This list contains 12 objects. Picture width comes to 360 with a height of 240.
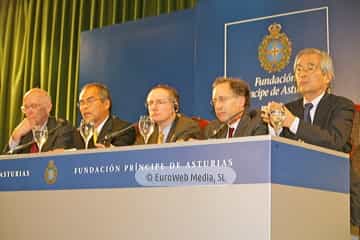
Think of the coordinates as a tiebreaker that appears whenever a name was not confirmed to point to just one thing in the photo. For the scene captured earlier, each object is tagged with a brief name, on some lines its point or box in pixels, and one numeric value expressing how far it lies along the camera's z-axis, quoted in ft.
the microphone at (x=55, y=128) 12.94
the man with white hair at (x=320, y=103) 10.77
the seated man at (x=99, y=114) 13.79
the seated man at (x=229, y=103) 11.12
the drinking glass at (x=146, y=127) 10.66
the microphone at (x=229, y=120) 11.07
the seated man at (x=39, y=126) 13.08
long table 7.68
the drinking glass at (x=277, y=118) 9.44
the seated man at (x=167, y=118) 12.46
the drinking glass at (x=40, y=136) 11.41
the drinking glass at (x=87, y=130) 11.02
